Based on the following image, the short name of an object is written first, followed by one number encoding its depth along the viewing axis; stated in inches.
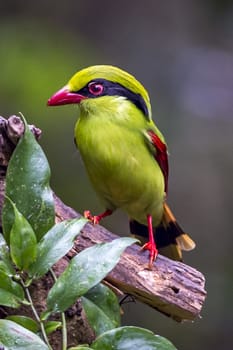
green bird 290.4
